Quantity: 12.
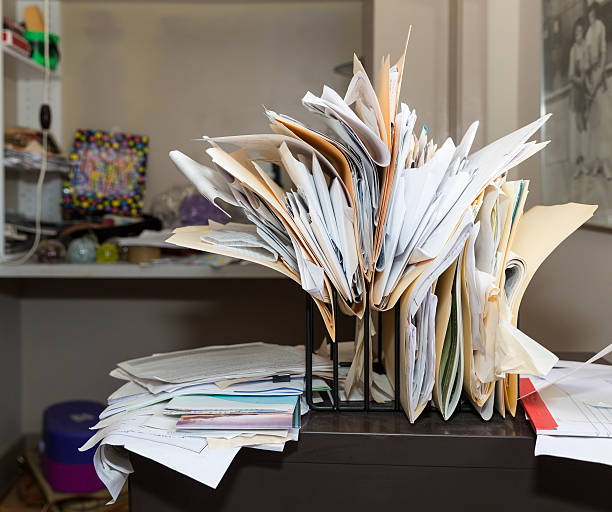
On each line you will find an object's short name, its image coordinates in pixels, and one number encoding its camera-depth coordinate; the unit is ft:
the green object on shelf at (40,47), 7.12
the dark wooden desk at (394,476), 1.94
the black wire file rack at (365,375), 2.19
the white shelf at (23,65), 6.62
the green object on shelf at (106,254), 6.94
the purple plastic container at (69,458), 6.48
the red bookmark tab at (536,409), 1.96
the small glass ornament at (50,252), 6.84
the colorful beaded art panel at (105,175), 7.68
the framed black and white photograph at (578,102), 3.25
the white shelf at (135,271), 6.47
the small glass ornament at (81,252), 6.86
